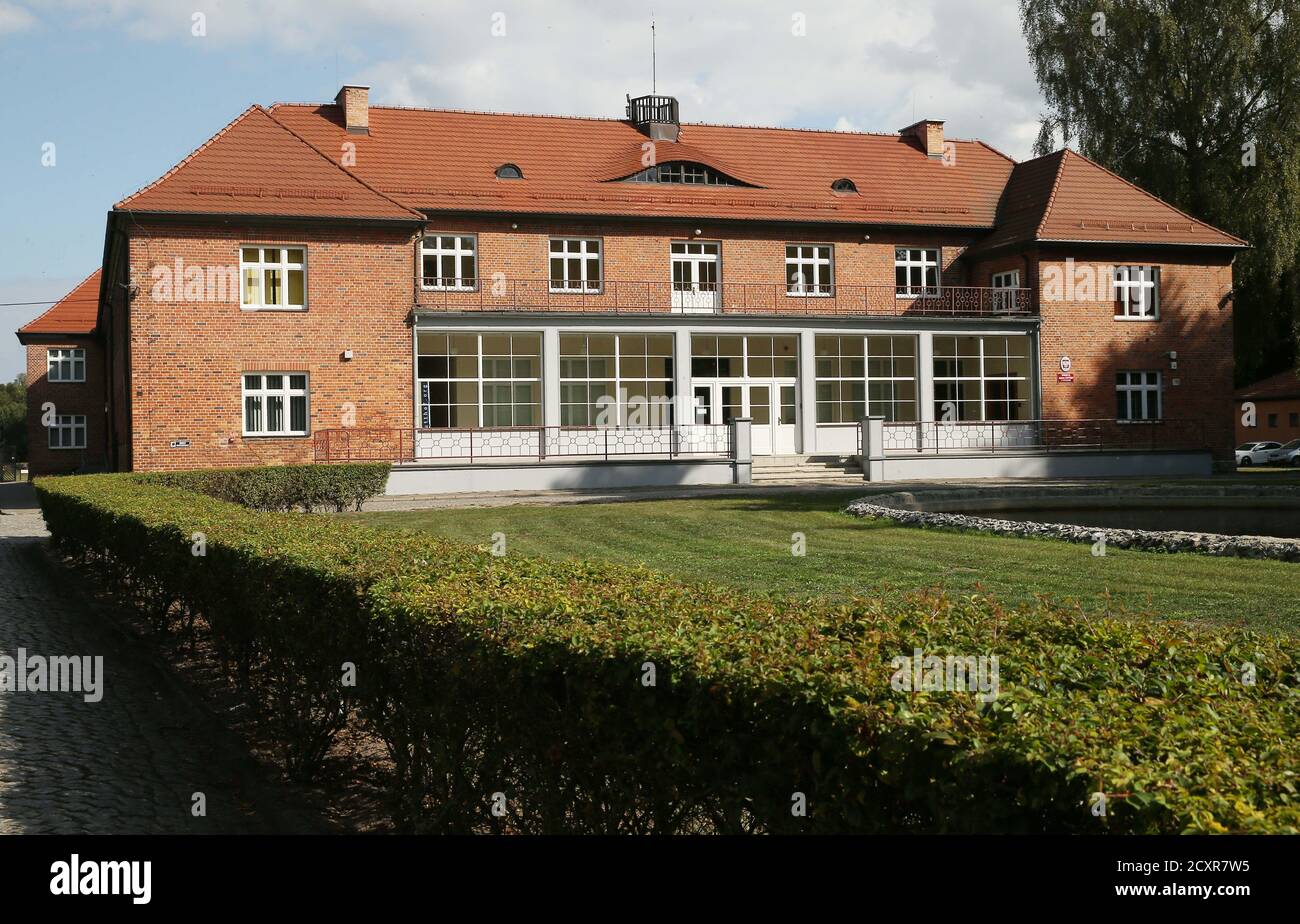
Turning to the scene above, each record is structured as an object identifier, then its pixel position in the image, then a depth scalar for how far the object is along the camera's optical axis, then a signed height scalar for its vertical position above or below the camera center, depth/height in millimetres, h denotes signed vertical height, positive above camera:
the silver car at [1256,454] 53906 -145
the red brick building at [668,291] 29641 +4697
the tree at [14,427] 90250 +3286
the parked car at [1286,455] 52656 -215
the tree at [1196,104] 36281 +10818
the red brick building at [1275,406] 59641 +2219
